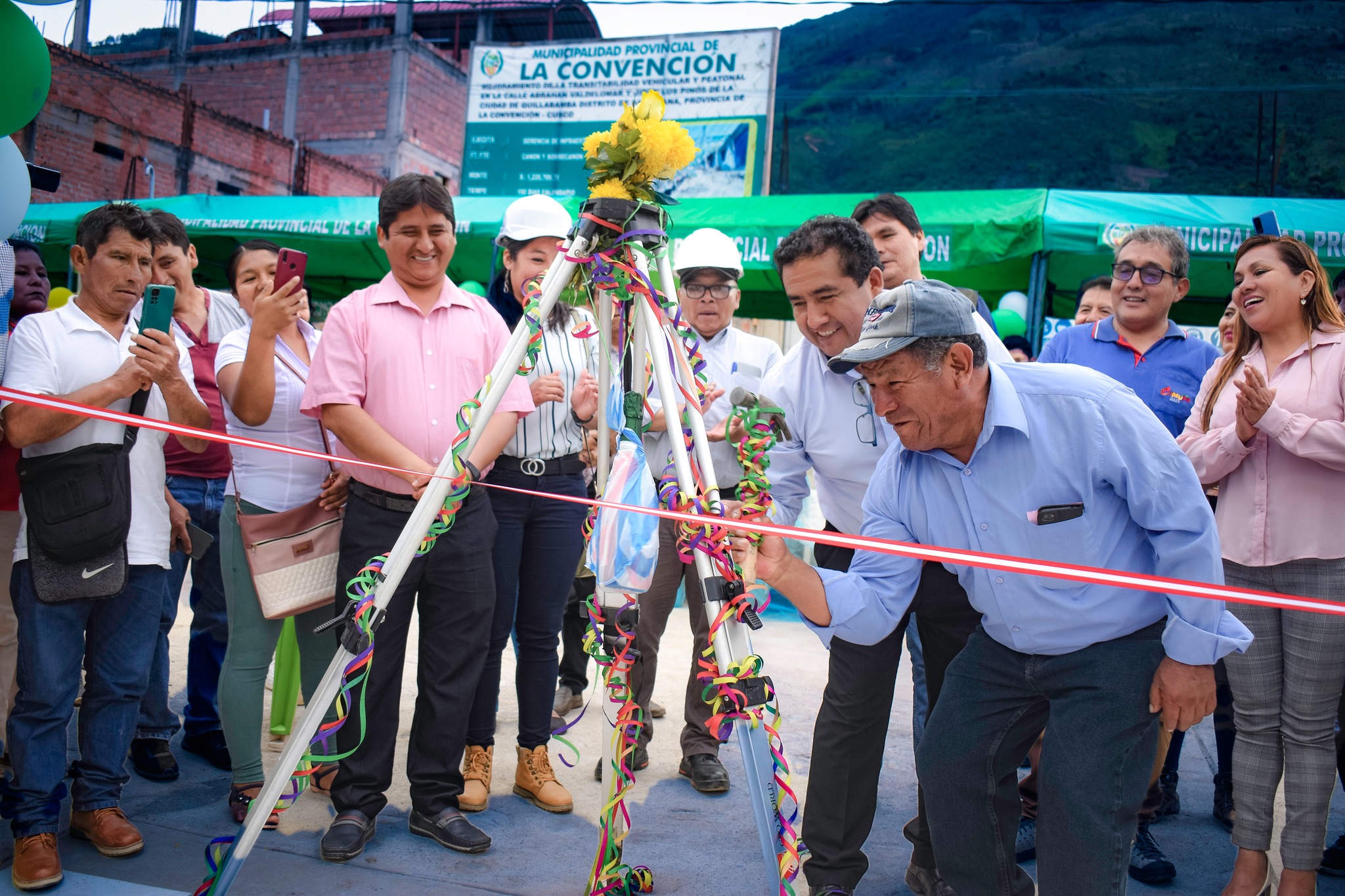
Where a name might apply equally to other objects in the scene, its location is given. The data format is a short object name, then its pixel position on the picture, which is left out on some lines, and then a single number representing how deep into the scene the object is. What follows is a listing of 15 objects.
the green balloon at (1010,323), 6.85
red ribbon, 1.63
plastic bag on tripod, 2.16
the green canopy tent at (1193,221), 6.20
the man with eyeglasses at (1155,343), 3.42
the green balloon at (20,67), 2.61
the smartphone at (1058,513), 1.93
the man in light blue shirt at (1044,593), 1.87
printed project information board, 9.74
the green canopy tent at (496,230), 6.52
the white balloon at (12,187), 2.82
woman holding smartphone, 2.87
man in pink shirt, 2.81
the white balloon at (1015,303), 7.24
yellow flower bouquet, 2.31
